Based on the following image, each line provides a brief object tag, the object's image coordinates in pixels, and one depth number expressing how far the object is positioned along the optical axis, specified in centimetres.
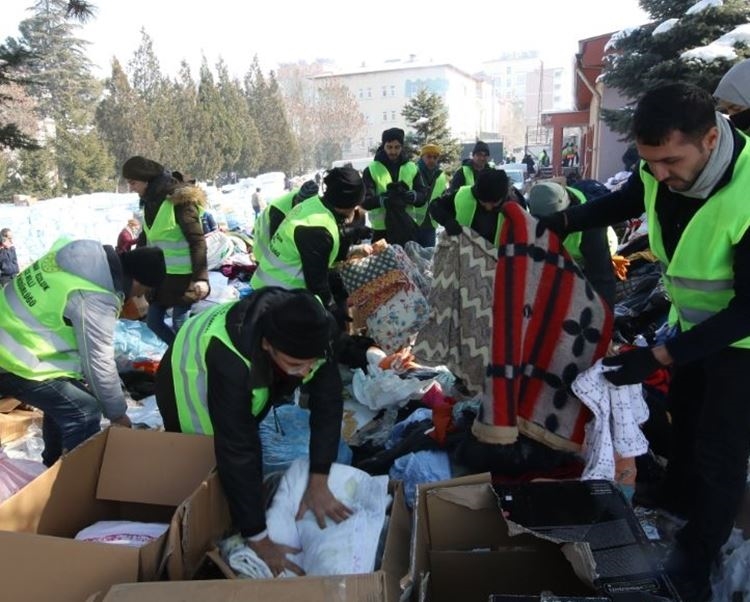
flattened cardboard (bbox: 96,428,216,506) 200
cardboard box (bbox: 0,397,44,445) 338
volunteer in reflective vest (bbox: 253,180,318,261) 417
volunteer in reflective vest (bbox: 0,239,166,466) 230
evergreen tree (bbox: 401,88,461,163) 2052
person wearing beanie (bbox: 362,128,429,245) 548
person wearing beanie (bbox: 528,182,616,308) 312
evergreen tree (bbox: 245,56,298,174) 3569
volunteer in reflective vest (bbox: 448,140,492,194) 634
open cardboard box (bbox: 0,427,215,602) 159
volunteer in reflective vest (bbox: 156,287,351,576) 170
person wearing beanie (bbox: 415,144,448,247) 579
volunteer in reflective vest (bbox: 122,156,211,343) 388
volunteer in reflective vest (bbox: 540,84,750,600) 164
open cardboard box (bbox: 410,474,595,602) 184
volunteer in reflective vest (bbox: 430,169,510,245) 354
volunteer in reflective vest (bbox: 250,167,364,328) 311
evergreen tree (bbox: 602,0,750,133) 711
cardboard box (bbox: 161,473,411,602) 143
